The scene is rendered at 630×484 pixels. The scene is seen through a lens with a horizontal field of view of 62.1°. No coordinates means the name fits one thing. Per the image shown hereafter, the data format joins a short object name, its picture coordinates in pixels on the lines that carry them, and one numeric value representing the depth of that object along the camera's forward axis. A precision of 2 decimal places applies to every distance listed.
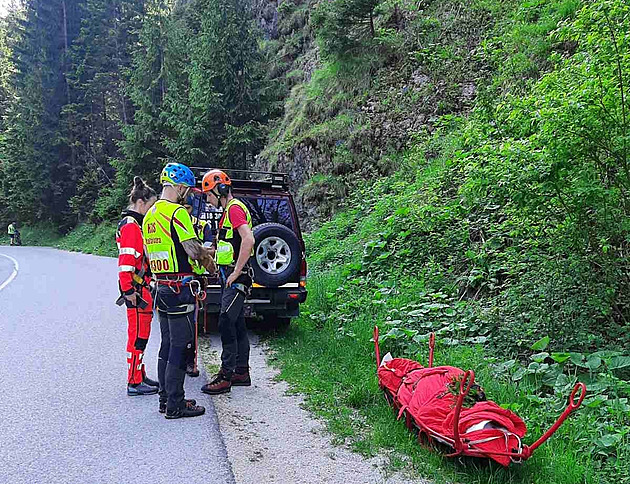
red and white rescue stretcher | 3.49
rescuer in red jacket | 5.64
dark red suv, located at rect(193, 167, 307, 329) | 7.35
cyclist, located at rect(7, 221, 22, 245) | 36.62
